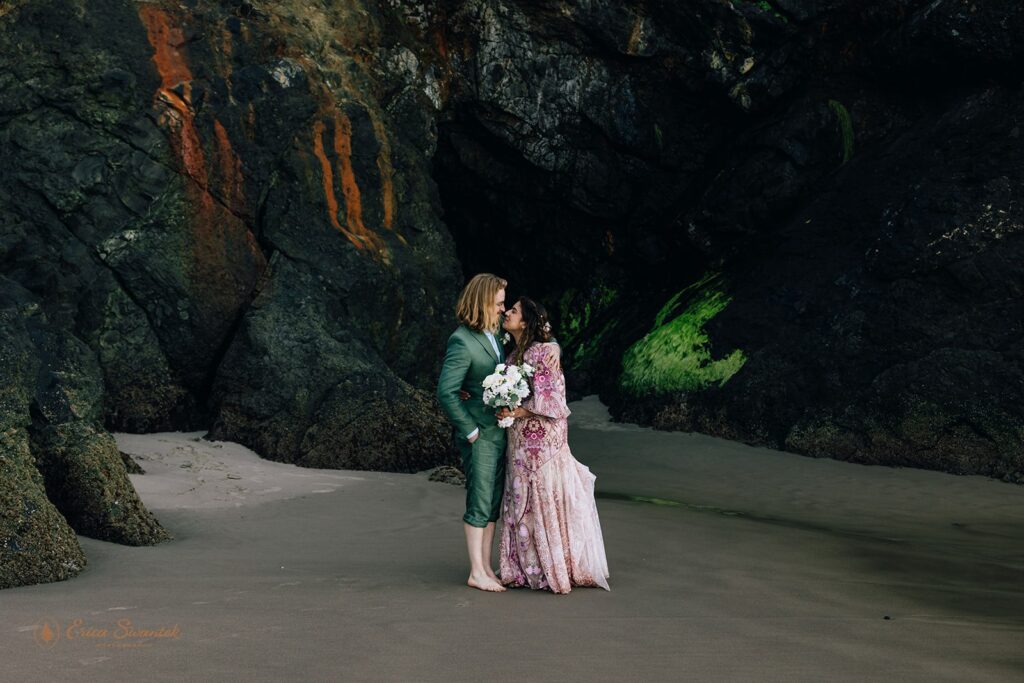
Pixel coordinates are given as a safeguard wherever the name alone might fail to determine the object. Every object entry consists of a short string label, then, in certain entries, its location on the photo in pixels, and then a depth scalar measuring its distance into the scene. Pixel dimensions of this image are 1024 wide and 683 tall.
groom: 5.89
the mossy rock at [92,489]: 6.47
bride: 5.86
